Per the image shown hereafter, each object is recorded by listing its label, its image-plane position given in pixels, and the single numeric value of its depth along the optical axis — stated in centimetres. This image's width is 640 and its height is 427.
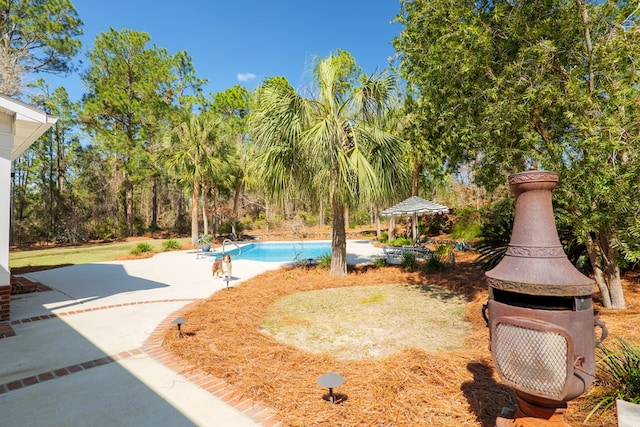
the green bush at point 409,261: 1059
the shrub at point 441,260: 1003
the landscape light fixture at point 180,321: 444
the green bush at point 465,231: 1699
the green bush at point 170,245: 1802
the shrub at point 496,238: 793
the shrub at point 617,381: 247
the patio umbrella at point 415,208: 1295
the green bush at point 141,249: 1553
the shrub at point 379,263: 1098
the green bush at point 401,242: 1673
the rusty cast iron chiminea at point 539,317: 191
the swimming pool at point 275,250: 1682
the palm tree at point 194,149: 1905
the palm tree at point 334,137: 780
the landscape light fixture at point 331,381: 272
